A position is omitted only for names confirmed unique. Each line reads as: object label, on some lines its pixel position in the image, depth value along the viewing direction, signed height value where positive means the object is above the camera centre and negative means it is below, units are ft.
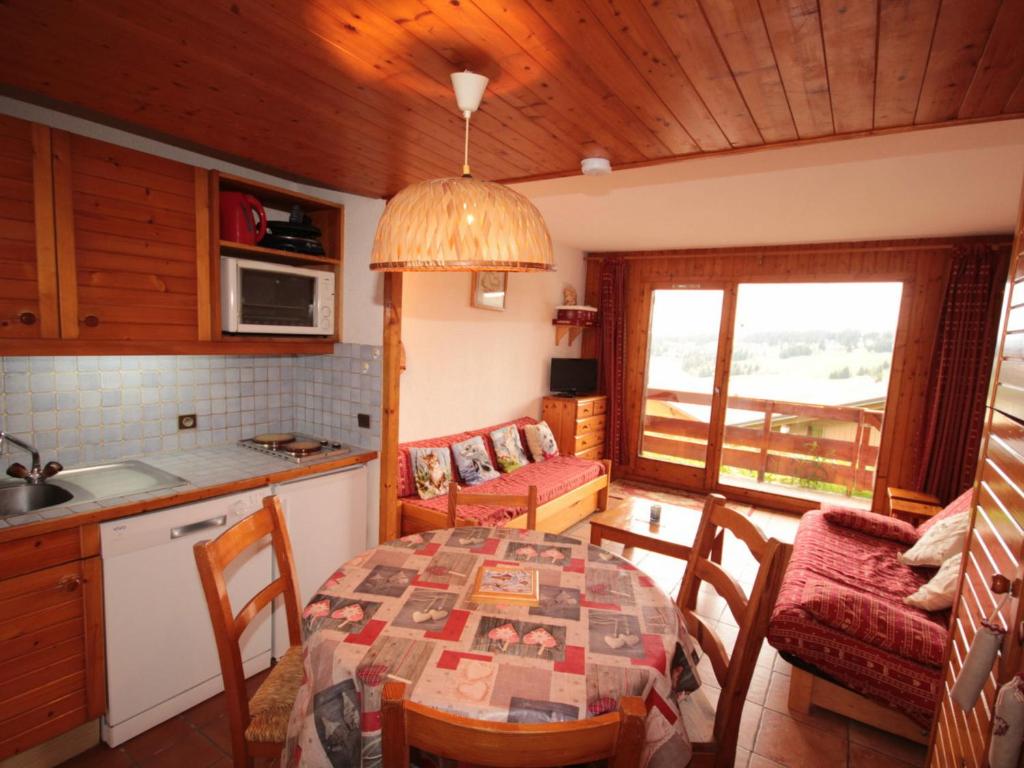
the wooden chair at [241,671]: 4.31 -3.14
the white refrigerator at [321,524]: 7.75 -3.31
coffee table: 8.96 -3.82
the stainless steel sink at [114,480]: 6.31 -2.27
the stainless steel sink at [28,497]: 6.22 -2.38
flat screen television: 17.42 -1.49
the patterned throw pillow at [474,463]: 12.21 -3.28
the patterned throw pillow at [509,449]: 13.57 -3.26
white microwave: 7.34 +0.27
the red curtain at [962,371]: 12.75 -0.45
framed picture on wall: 13.51 +1.00
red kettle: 7.44 +1.43
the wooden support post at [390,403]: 8.75 -1.40
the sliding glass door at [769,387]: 15.06 -1.41
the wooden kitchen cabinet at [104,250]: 5.65 +0.71
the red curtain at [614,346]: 18.03 -0.40
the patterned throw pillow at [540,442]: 14.96 -3.28
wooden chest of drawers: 16.63 -2.97
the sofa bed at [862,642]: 6.21 -3.76
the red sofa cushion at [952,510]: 9.05 -2.85
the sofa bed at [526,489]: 10.23 -3.75
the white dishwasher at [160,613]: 5.91 -3.68
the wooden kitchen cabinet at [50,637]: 5.20 -3.52
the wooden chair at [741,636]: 4.22 -2.52
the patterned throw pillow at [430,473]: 10.90 -3.20
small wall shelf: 17.37 +0.10
